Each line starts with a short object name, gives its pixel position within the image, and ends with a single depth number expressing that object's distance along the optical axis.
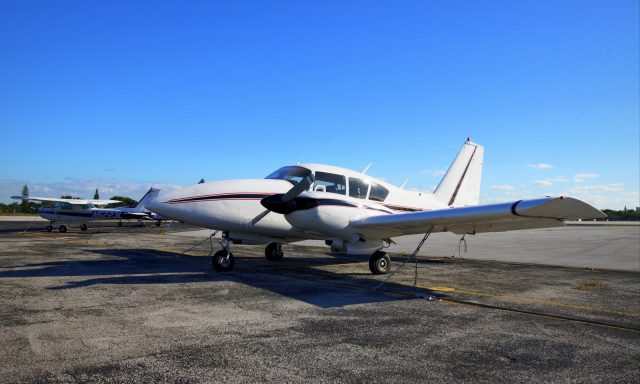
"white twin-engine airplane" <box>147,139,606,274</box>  10.06
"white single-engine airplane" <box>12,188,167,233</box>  36.44
